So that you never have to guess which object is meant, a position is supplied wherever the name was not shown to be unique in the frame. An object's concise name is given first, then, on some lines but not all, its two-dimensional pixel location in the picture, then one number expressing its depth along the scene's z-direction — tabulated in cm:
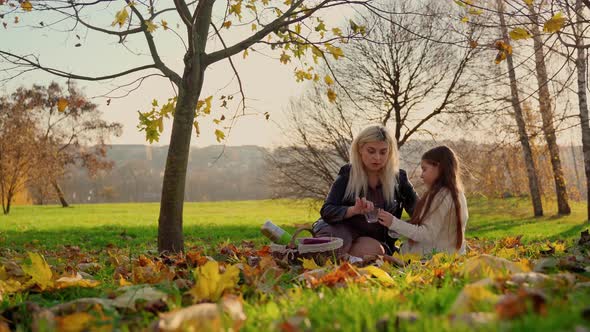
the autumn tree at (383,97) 1831
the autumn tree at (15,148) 3312
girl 487
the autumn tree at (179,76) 614
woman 508
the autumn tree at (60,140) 3744
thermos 482
